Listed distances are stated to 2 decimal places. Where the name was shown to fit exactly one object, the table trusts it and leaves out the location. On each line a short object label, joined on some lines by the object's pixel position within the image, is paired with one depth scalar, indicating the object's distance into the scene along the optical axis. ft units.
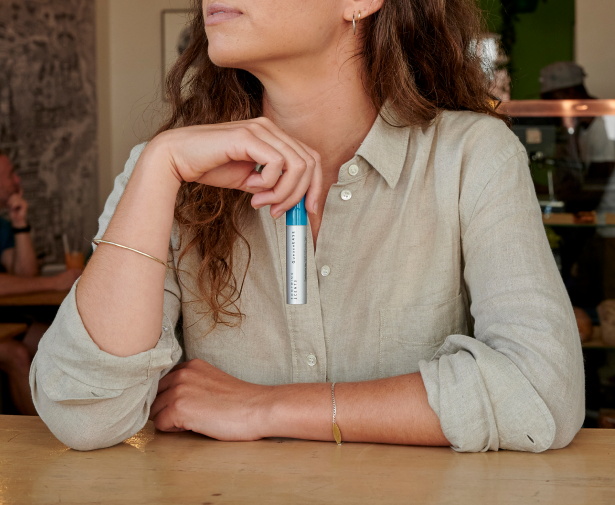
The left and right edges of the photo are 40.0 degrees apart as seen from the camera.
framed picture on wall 16.05
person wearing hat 10.02
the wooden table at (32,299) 12.08
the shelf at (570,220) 10.01
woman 3.64
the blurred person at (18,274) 12.09
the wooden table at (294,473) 2.97
